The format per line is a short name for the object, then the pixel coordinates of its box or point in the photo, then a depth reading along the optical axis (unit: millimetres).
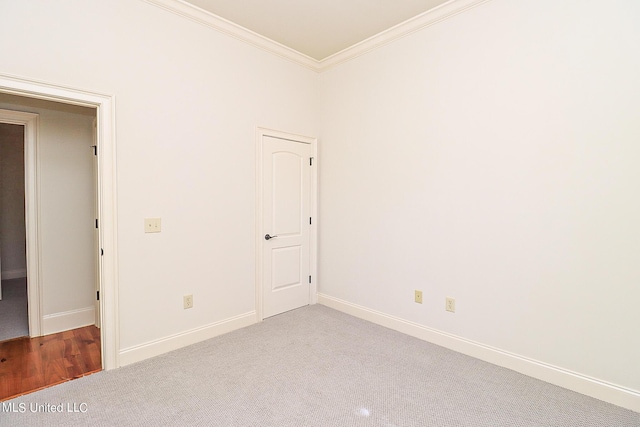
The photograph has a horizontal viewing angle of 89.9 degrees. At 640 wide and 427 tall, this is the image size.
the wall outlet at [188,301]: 2895
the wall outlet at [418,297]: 3088
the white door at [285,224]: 3537
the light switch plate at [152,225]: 2635
